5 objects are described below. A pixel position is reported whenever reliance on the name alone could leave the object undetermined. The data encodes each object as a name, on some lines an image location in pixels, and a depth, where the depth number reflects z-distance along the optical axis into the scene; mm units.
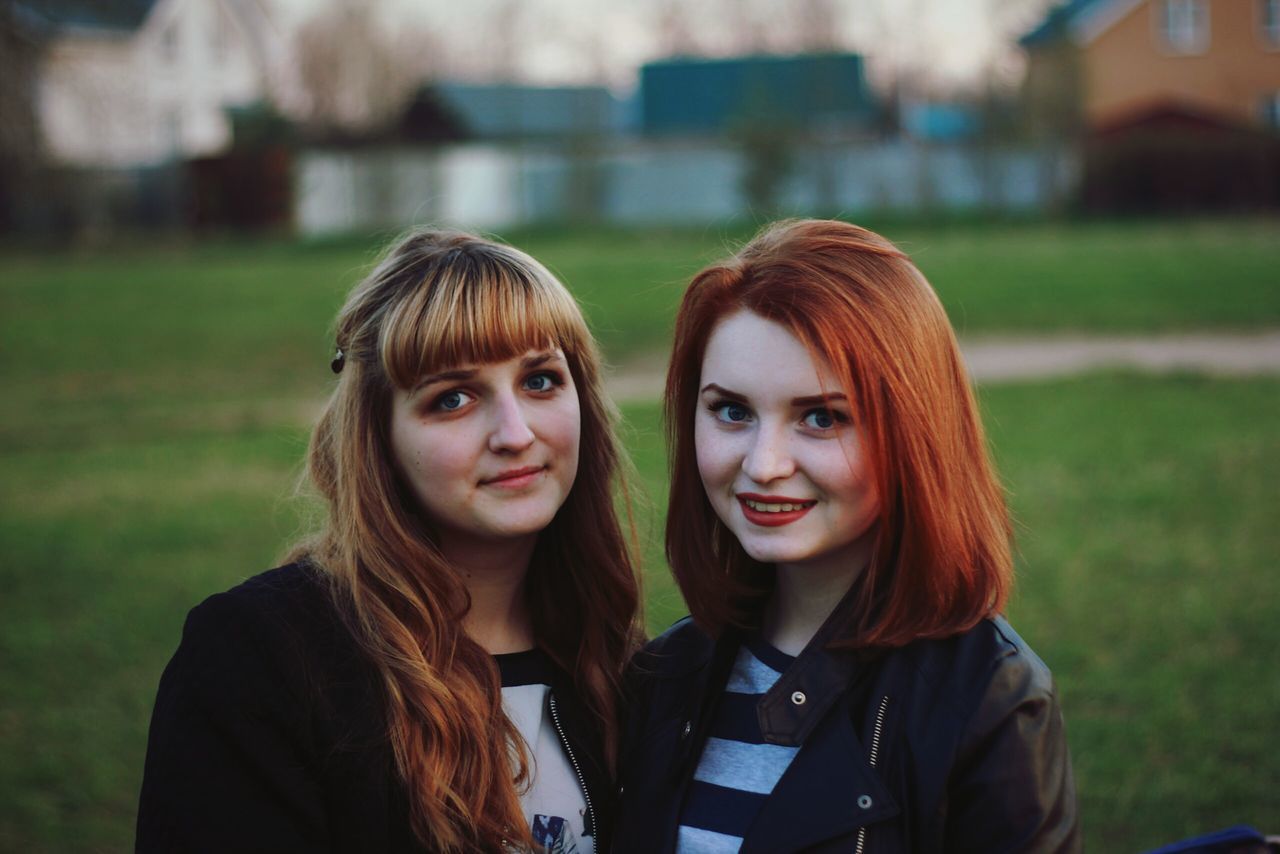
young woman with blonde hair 2014
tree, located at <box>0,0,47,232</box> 11070
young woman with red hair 1812
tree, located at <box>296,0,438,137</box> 47656
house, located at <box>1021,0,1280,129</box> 36469
